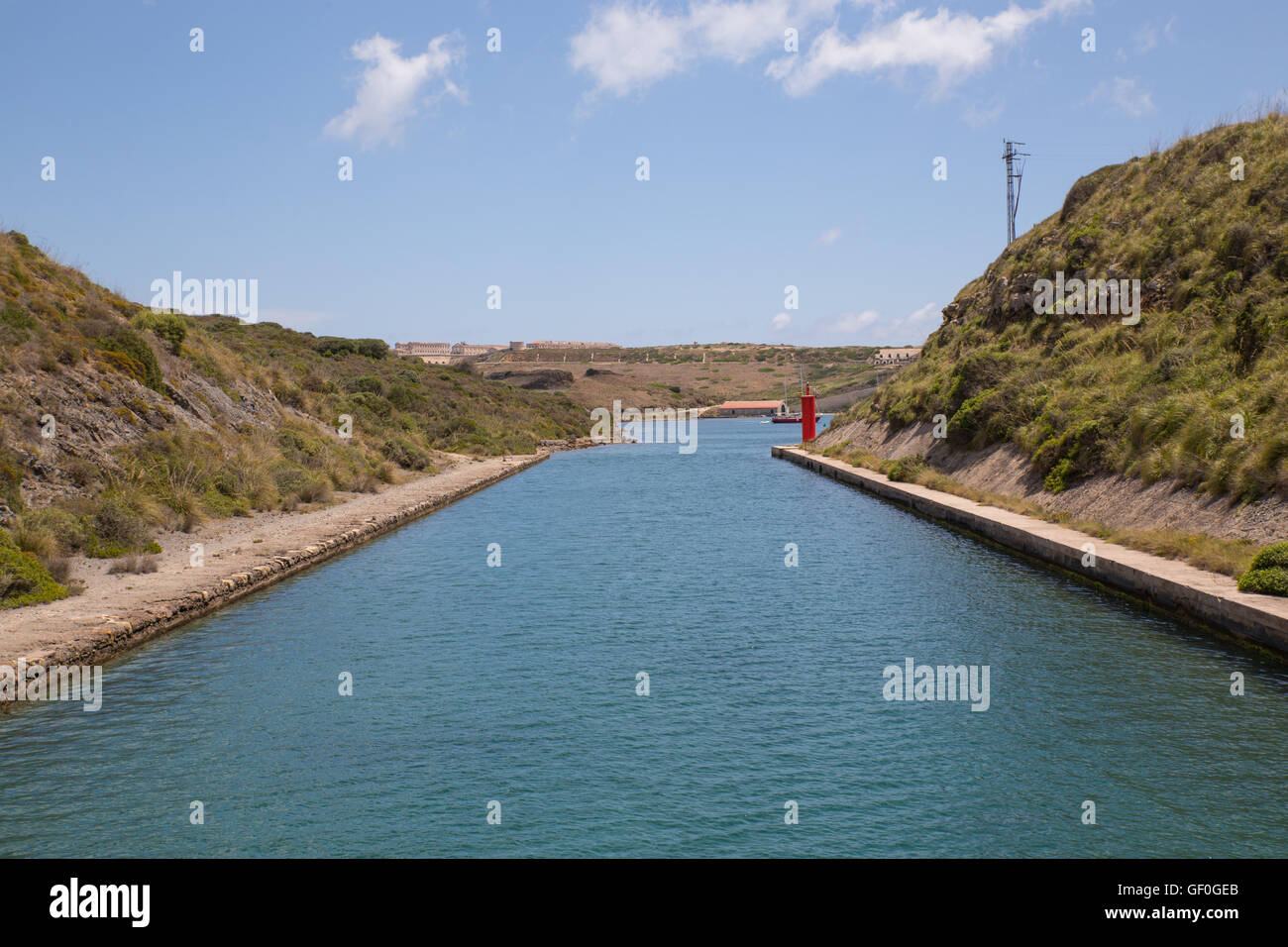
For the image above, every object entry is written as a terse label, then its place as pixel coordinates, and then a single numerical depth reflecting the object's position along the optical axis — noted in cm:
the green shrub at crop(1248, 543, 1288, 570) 1292
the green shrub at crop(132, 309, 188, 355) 3105
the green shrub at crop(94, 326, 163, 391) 2584
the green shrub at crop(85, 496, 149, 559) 1791
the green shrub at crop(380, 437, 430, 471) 4257
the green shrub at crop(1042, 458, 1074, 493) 2278
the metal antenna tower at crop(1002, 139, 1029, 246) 4488
